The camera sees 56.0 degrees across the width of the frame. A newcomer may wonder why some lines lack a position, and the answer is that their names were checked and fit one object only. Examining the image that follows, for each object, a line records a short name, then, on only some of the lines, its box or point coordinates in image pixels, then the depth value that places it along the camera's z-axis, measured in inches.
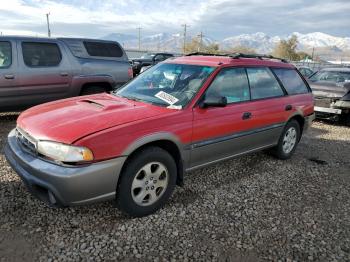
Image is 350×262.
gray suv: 251.0
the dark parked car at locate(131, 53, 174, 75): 755.8
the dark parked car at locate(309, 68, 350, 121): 353.1
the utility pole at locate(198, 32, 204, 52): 2765.7
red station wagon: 114.0
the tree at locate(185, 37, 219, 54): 2732.3
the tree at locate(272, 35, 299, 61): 3011.8
